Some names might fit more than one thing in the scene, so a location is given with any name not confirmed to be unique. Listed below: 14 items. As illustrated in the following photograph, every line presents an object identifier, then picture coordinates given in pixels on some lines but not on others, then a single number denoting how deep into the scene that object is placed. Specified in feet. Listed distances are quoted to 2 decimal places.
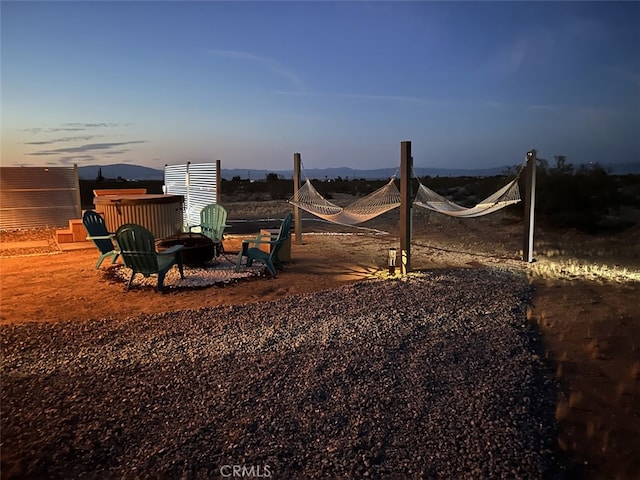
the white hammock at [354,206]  22.84
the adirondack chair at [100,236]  19.51
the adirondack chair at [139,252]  16.61
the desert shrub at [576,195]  37.19
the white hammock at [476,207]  22.07
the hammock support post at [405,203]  19.52
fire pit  20.54
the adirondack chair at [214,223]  22.82
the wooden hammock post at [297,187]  26.50
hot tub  24.73
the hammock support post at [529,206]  22.11
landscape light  19.85
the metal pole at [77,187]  36.37
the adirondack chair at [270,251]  19.19
